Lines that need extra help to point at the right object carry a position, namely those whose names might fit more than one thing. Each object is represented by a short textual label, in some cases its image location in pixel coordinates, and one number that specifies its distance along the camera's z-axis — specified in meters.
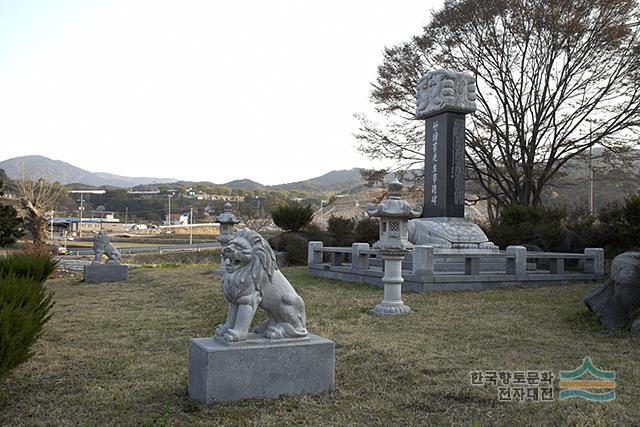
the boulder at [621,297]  7.03
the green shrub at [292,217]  22.00
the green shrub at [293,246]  20.16
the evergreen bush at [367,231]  19.89
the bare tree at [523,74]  19.06
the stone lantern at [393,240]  8.66
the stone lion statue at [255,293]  4.33
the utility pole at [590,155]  20.19
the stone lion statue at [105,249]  14.64
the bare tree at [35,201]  23.45
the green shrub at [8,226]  14.03
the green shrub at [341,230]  20.31
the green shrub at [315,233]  20.97
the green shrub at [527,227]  15.78
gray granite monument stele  13.65
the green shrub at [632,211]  15.20
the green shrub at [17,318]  4.10
